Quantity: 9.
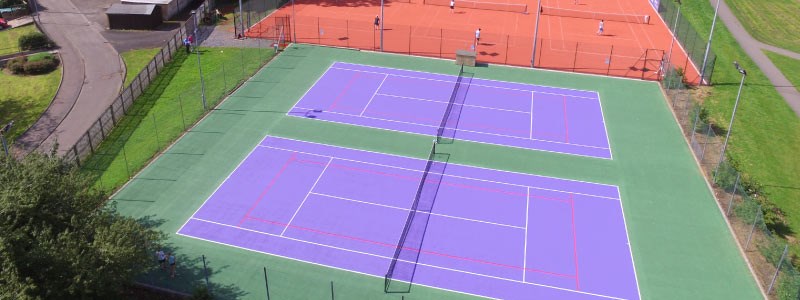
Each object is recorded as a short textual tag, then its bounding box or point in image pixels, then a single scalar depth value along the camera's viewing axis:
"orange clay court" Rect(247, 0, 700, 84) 51.44
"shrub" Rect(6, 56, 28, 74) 48.03
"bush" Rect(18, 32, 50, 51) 51.91
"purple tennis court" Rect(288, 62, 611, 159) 38.97
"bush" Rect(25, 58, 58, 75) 48.00
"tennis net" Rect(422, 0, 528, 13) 66.12
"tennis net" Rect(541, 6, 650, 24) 64.00
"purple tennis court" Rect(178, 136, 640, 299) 27.06
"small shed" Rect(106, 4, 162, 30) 55.97
